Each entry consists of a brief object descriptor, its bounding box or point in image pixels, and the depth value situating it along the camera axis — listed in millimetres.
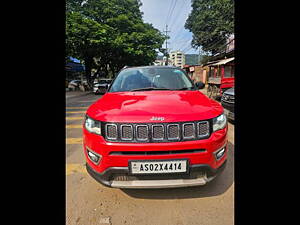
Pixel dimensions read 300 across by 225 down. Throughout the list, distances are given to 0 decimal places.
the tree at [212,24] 25141
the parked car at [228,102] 4725
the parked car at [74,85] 19281
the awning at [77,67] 23708
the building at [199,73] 22859
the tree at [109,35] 14922
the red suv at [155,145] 1542
